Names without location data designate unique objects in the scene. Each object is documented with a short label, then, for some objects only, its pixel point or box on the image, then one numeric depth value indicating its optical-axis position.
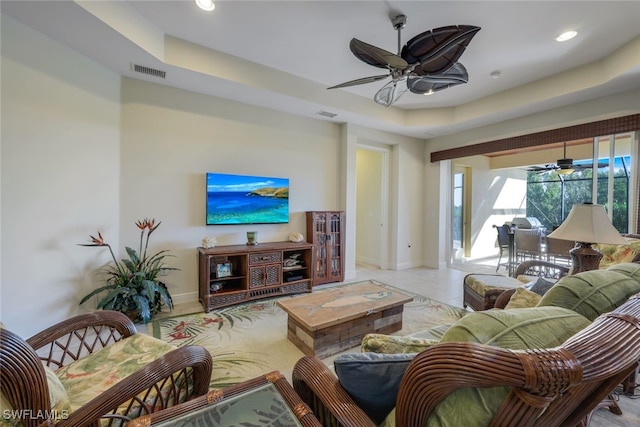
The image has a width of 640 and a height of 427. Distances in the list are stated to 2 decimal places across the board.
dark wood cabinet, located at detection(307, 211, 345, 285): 4.22
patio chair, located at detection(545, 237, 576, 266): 4.26
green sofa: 0.63
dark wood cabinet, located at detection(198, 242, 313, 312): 3.18
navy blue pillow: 0.82
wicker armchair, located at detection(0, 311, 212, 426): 0.79
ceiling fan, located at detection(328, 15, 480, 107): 1.94
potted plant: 2.64
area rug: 2.06
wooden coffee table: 2.12
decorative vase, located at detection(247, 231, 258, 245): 3.68
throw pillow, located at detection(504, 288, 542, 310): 1.59
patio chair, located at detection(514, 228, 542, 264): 4.54
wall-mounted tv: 3.50
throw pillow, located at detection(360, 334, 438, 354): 0.95
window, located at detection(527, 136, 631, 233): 3.44
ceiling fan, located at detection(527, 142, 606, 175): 4.90
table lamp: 1.69
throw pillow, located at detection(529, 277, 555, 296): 1.98
